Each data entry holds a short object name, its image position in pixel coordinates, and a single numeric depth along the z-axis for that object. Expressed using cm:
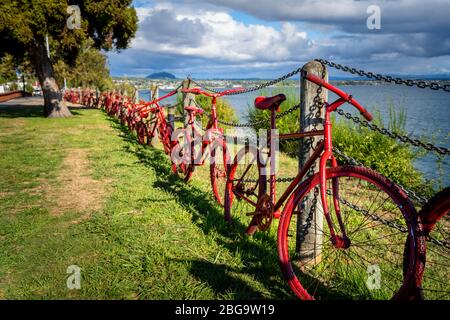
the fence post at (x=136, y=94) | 1451
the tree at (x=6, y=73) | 4583
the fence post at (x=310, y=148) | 312
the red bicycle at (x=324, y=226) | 226
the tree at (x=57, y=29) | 1430
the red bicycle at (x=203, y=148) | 498
